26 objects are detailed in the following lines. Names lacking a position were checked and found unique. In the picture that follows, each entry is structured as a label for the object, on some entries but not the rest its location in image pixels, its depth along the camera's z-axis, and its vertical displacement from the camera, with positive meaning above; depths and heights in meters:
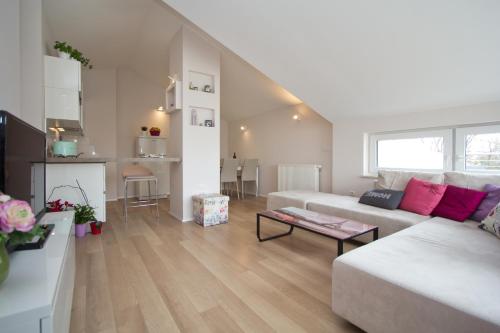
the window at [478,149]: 2.52 +0.17
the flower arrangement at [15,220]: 0.67 -0.16
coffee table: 1.90 -0.55
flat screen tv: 0.96 +0.01
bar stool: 3.57 -0.16
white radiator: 4.31 -0.24
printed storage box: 3.24 -0.63
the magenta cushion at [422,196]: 2.36 -0.33
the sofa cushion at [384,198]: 2.57 -0.38
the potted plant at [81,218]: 2.79 -0.64
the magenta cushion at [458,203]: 2.14 -0.36
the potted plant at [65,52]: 2.86 +1.38
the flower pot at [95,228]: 2.88 -0.78
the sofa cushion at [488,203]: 2.05 -0.34
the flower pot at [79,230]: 2.79 -0.78
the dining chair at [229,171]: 5.30 -0.15
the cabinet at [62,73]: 2.73 +1.08
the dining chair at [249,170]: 5.59 -0.14
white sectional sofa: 0.95 -0.54
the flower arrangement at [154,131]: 5.62 +0.79
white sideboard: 0.66 -0.41
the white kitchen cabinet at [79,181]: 2.85 -0.22
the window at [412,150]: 2.86 +0.19
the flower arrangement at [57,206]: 2.52 -0.46
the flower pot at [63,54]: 2.86 +1.32
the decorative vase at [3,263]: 0.74 -0.31
